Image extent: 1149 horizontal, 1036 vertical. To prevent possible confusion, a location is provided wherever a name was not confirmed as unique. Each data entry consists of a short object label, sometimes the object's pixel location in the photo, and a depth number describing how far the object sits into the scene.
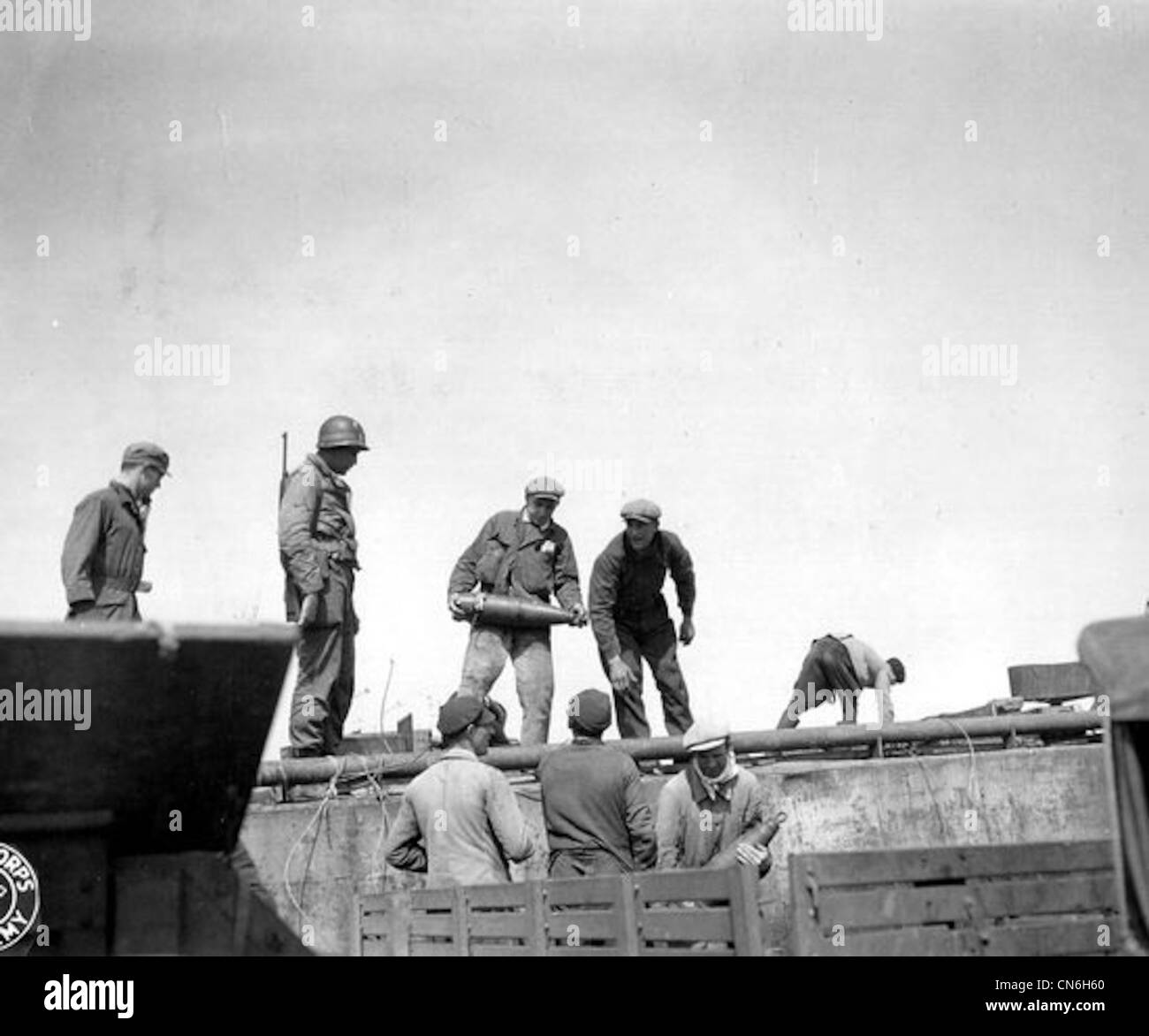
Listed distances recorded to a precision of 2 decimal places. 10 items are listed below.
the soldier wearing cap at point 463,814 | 8.32
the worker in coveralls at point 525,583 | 11.73
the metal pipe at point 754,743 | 10.40
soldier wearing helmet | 10.72
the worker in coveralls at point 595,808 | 8.41
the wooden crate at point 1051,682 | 12.84
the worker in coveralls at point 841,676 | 13.83
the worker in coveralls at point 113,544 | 9.64
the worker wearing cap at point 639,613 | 11.95
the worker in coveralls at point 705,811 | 8.24
